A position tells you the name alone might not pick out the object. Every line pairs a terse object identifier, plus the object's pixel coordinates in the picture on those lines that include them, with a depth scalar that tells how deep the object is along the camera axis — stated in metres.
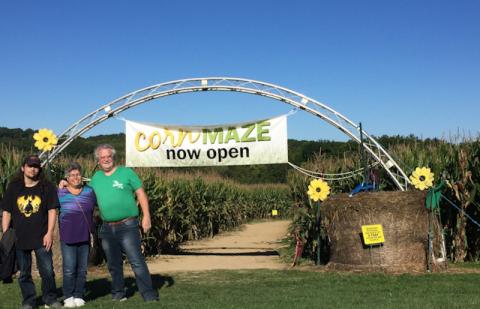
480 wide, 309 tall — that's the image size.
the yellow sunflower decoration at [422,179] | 9.35
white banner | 11.29
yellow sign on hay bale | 8.91
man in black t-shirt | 6.20
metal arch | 10.69
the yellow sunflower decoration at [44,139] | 9.22
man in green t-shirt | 6.62
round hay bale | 8.98
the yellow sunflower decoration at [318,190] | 9.79
